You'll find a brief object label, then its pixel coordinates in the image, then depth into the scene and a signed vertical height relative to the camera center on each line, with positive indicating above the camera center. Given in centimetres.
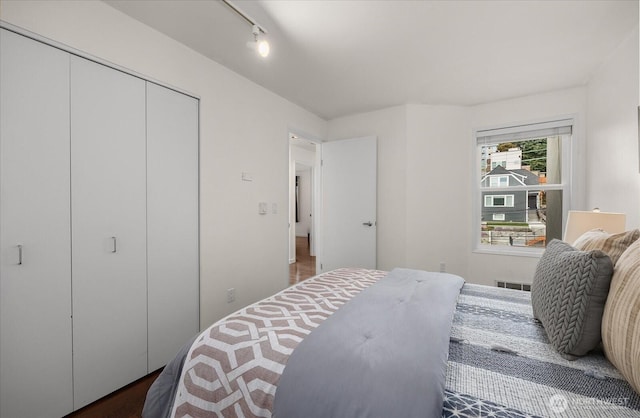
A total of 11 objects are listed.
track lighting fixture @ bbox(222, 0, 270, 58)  175 +120
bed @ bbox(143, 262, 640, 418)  78 -53
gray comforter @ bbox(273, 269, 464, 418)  79 -50
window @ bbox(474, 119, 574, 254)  318 +27
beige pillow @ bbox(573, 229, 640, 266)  110 -15
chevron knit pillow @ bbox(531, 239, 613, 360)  94 -32
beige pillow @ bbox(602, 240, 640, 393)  76 -32
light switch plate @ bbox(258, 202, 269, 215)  295 -1
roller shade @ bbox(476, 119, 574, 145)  307 +87
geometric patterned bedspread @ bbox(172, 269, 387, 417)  94 -56
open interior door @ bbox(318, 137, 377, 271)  370 +6
